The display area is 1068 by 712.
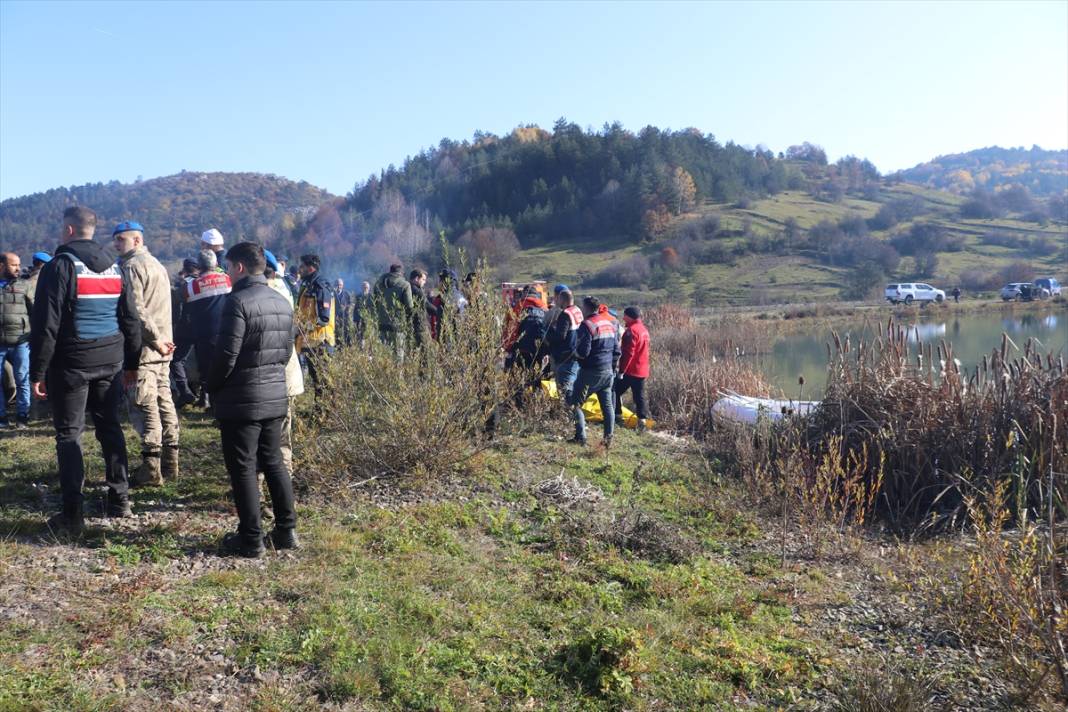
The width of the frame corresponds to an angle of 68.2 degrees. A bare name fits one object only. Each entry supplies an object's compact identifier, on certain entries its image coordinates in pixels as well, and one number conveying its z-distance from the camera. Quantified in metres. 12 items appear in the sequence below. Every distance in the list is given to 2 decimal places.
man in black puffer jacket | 4.42
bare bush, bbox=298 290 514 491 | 6.46
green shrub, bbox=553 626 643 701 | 3.71
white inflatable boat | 9.10
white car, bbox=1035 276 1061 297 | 45.87
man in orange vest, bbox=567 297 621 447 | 8.66
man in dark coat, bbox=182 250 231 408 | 6.32
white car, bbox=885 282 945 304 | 47.75
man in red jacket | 10.63
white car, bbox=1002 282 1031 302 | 46.42
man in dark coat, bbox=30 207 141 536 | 4.57
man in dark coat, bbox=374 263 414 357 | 8.36
